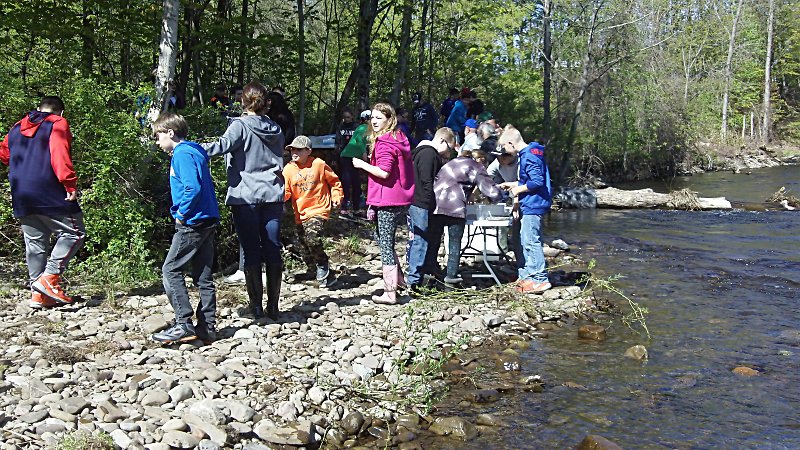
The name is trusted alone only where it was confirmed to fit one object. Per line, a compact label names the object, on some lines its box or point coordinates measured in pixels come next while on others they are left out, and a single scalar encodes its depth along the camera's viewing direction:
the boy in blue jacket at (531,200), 8.20
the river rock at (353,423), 5.12
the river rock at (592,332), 7.45
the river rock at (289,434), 4.84
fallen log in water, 17.84
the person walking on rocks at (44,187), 6.75
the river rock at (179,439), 4.49
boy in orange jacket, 8.07
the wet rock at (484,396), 5.83
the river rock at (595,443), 4.92
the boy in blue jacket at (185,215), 5.86
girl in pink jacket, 7.29
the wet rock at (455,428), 5.21
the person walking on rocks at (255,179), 6.46
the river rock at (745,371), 6.50
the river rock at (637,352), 6.85
